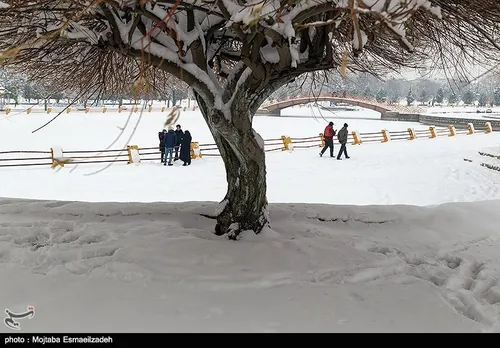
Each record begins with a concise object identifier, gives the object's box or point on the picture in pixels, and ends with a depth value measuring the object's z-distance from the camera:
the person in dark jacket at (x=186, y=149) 14.76
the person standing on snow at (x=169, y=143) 14.68
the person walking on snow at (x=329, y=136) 16.64
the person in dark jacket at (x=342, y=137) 16.64
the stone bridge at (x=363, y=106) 39.16
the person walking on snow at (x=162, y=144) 15.21
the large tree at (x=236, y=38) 3.05
